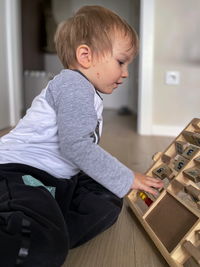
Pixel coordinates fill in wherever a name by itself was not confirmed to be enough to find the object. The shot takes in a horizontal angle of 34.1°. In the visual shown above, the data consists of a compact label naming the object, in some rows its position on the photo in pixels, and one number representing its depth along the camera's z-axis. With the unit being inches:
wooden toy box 22.9
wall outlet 81.2
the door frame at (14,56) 88.7
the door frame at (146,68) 79.7
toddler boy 25.2
